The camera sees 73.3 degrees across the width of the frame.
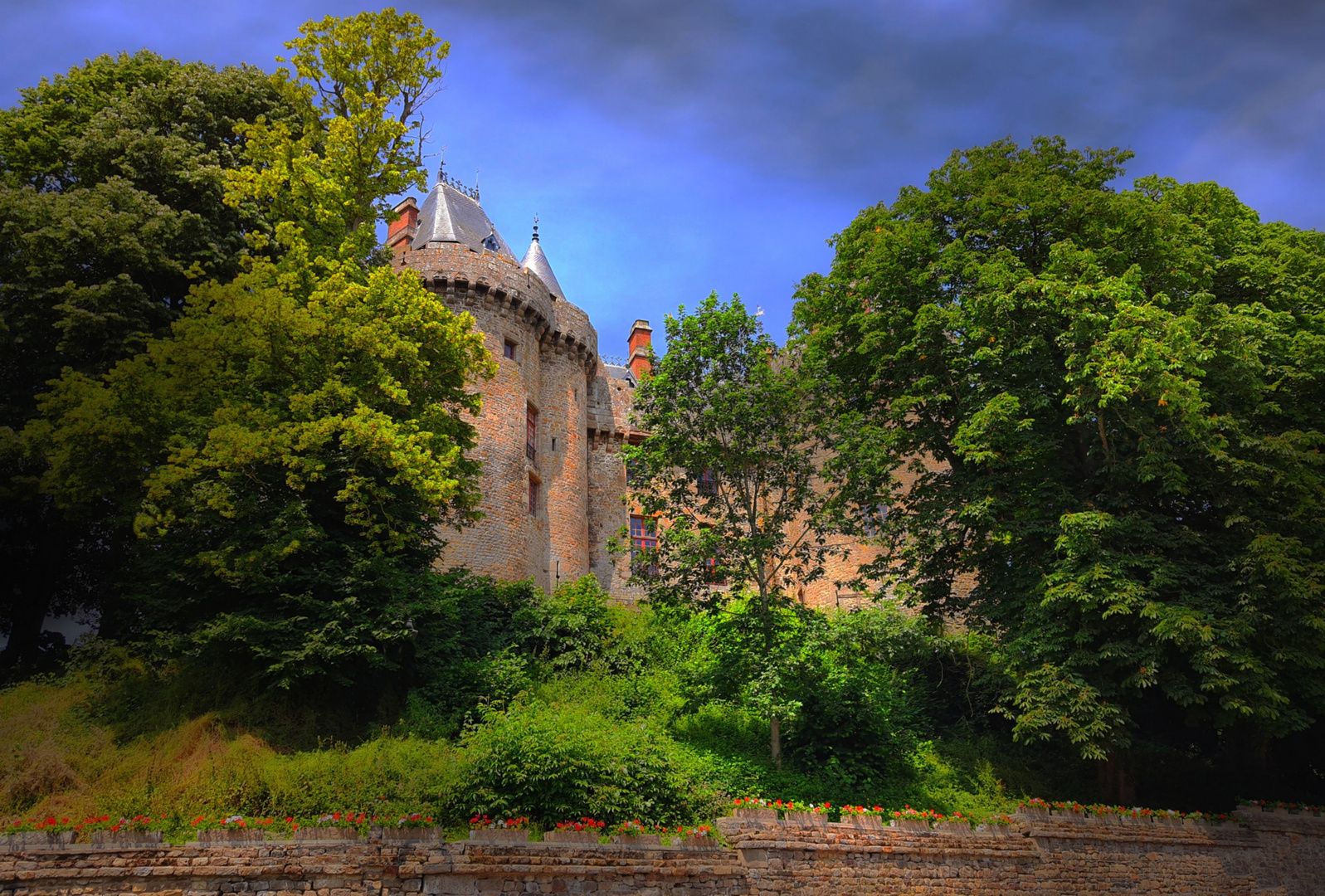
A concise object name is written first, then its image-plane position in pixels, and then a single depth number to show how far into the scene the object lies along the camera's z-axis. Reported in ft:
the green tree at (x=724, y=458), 55.01
